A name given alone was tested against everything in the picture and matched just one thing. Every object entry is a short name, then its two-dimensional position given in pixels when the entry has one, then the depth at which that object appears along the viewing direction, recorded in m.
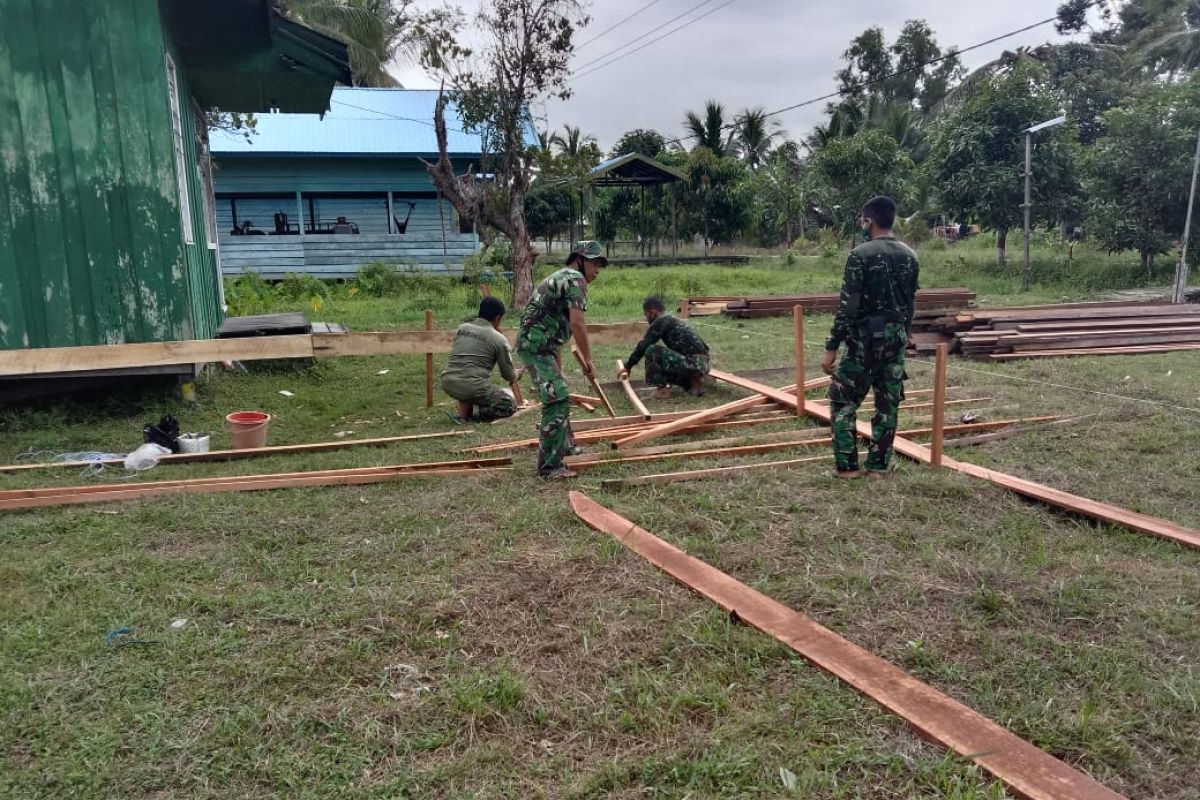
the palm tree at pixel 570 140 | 33.47
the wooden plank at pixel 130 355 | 6.52
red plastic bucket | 6.73
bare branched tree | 15.41
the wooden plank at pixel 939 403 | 5.52
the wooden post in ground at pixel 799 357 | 7.02
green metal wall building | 7.55
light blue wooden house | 21.06
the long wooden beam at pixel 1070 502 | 4.44
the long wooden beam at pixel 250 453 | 6.24
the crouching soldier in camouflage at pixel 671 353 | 8.50
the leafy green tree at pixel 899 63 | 45.62
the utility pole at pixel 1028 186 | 17.14
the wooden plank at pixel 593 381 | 6.02
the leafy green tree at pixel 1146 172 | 17.70
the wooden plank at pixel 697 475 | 5.55
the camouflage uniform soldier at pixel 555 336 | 5.80
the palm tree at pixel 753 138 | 35.78
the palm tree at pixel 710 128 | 35.31
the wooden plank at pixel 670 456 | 6.12
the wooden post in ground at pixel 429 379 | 8.59
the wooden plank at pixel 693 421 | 6.53
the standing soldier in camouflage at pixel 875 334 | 5.41
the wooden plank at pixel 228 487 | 5.23
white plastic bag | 6.16
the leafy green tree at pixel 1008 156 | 20.45
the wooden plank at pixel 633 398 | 7.41
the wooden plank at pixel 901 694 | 2.44
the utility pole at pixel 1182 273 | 15.19
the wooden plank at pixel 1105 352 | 10.63
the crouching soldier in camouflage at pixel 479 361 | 7.61
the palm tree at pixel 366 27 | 27.67
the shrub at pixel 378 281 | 19.42
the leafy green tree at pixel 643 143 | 39.50
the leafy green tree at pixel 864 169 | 25.44
